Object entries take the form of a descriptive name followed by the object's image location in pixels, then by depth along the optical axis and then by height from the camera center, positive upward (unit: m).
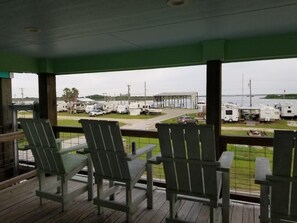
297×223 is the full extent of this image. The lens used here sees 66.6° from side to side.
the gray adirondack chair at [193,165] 2.15 -0.64
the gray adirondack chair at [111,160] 2.56 -0.70
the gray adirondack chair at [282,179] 1.81 -0.67
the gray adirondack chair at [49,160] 2.89 -0.83
